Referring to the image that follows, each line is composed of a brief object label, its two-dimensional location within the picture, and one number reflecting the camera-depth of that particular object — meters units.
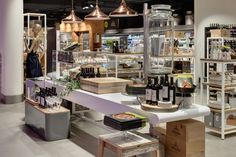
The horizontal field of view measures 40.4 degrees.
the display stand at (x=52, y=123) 4.89
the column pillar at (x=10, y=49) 8.16
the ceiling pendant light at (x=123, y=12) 7.47
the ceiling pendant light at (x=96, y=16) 8.21
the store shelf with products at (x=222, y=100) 5.11
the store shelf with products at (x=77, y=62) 5.05
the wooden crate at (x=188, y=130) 3.05
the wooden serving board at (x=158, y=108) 2.99
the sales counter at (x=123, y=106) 2.95
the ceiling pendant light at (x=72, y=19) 9.28
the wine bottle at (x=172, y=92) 3.13
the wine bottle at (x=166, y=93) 3.10
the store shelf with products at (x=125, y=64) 7.74
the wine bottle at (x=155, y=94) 3.11
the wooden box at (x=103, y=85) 3.94
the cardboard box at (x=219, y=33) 7.15
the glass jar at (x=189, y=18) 12.77
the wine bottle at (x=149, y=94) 3.14
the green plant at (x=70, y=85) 4.52
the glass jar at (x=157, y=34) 3.64
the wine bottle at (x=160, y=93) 3.11
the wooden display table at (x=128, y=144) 2.85
